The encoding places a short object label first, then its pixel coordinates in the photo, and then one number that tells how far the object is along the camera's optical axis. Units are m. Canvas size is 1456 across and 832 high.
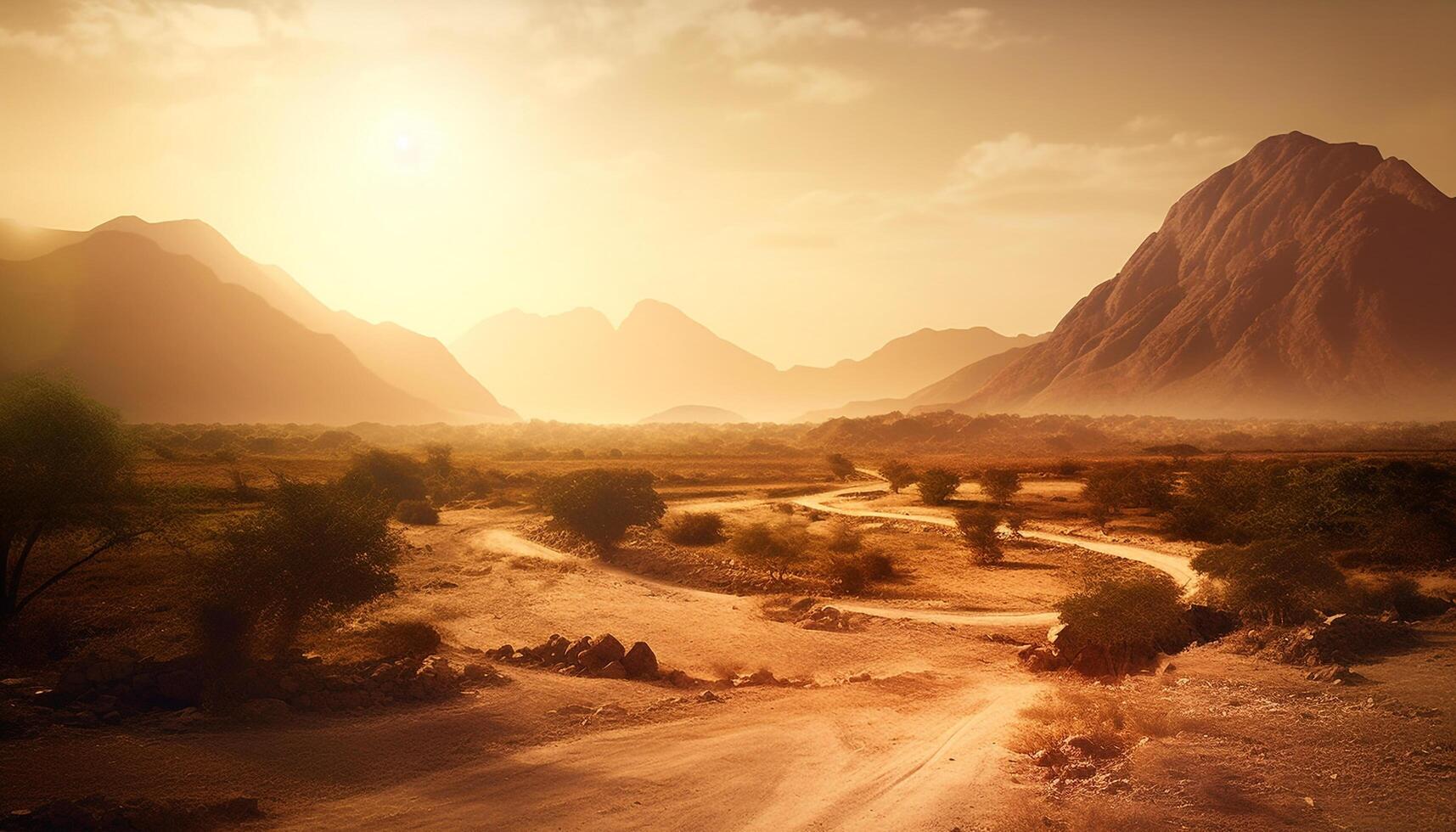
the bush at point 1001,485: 55.38
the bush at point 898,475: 68.38
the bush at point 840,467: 82.69
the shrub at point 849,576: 31.08
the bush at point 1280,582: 20.48
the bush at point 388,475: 52.38
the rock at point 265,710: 14.48
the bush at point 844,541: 35.53
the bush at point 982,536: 36.78
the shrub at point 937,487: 57.44
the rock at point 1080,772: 12.41
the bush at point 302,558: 17.86
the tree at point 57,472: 18.41
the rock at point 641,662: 19.14
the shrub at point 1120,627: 19.44
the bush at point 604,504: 39.91
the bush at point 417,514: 48.00
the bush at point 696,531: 42.59
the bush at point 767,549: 34.88
